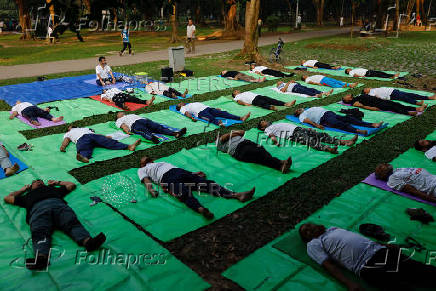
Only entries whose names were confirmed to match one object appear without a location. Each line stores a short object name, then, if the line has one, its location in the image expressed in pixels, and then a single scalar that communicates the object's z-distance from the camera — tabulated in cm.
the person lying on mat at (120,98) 955
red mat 961
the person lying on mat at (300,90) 1055
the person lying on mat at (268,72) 1345
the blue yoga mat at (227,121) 821
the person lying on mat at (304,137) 679
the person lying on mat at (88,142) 651
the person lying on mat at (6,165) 568
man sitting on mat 1187
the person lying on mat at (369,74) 1295
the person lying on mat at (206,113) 827
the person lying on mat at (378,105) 871
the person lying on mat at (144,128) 732
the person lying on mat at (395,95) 961
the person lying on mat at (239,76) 1263
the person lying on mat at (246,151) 582
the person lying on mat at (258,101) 932
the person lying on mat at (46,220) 379
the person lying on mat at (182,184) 491
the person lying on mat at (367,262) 321
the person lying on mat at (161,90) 1051
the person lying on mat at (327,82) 1171
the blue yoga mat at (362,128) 739
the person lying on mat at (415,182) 474
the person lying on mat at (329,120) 748
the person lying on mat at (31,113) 835
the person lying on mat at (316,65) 1501
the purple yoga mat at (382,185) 481
